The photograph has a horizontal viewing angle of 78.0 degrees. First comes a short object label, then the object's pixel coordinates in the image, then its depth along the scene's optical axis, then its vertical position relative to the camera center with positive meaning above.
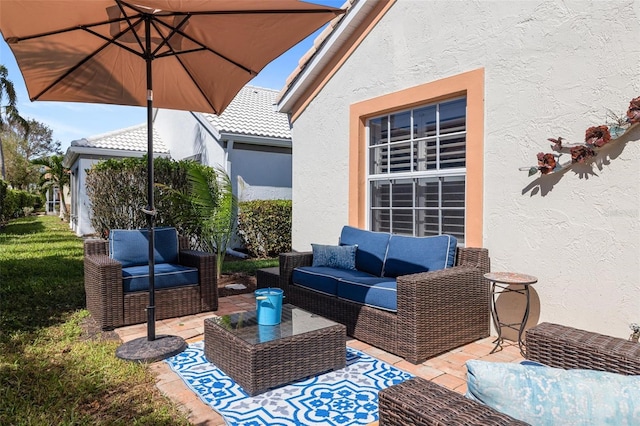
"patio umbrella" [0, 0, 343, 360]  3.32 +1.65
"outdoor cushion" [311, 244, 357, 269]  5.17 -0.68
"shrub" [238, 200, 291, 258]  10.36 -0.53
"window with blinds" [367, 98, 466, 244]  4.95 +0.48
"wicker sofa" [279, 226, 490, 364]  3.67 -1.10
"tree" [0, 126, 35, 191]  32.47 +3.59
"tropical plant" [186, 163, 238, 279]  7.22 -0.08
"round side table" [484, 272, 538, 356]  3.71 -0.90
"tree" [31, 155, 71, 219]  23.52 +1.93
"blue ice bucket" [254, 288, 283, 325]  3.48 -0.89
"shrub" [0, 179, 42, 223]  15.81 +0.22
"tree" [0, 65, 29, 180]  23.16 +6.26
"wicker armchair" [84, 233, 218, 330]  4.56 -1.10
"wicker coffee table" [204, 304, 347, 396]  3.08 -1.18
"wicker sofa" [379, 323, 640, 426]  1.41 -0.85
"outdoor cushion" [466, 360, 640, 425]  1.32 -0.66
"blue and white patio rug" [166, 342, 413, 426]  2.78 -1.48
